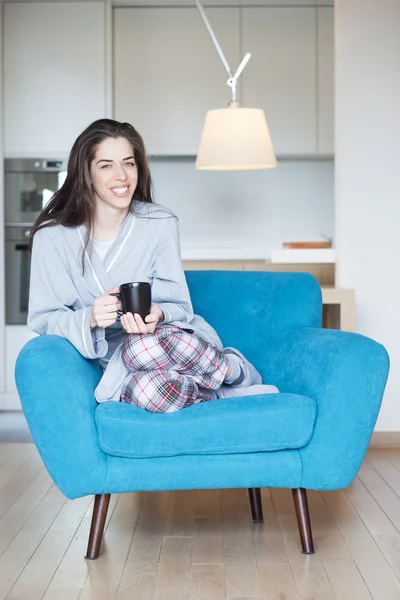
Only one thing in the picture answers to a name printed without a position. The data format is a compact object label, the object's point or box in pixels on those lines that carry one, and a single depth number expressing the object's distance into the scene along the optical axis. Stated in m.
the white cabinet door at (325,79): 5.39
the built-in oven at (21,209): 5.18
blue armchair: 2.28
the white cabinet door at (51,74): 5.18
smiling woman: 2.42
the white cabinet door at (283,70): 5.40
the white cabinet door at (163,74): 5.42
